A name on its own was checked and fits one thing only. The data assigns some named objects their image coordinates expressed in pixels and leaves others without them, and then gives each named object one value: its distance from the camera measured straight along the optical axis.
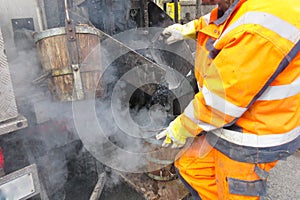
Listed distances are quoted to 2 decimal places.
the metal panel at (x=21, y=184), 1.27
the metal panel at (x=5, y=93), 1.19
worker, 1.13
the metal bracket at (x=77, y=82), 1.57
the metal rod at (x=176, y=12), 3.40
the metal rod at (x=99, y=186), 2.23
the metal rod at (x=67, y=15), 1.51
